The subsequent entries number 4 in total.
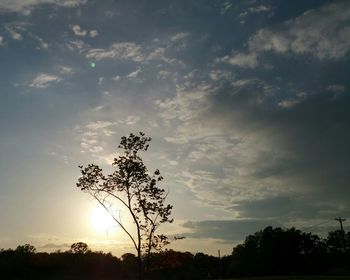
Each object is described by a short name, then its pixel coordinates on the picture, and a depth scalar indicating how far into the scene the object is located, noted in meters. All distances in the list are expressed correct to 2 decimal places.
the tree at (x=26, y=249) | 98.18
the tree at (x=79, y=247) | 97.06
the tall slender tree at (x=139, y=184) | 33.66
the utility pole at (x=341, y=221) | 95.56
